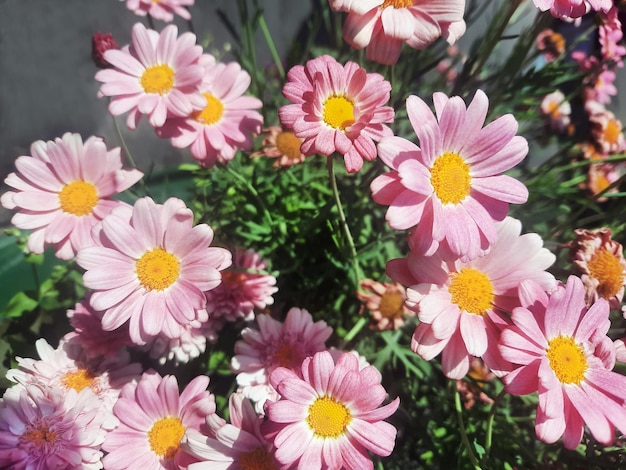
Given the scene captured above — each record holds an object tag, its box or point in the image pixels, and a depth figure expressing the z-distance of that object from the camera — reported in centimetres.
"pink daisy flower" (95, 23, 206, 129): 20
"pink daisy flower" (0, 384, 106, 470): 16
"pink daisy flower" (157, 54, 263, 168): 21
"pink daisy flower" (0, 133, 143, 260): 19
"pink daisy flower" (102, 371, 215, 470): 18
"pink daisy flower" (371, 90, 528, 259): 14
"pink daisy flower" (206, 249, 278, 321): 21
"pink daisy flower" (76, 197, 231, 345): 17
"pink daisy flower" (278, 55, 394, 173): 16
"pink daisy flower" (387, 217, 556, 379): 16
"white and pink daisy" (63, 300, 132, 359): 20
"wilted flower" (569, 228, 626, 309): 18
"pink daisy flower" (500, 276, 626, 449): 14
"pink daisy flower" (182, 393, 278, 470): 16
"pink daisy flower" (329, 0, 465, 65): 16
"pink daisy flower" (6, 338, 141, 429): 19
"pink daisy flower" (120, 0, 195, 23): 26
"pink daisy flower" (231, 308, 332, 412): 19
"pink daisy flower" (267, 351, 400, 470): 15
